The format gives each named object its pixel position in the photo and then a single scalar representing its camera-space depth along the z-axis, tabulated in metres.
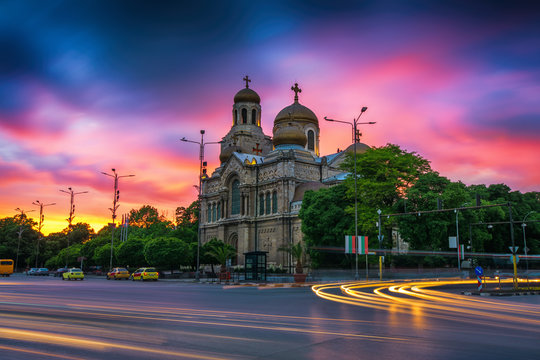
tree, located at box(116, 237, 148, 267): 64.38
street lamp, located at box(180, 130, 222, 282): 47.84
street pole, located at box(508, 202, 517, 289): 26.79
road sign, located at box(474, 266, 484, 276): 23.57
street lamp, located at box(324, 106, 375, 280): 37.06
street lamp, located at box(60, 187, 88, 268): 72.00
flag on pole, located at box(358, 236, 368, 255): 37.66
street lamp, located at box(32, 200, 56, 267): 84.81
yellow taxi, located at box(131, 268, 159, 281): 47.91
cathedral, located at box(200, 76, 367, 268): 64.56
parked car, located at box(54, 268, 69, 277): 70.12
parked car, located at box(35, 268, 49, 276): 77.59
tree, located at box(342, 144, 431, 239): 45.69
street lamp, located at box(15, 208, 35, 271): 91.76
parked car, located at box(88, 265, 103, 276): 71.72
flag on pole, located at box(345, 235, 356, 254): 38.19
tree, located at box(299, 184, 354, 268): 49.44
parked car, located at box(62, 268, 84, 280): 52.47
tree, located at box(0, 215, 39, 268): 98.75
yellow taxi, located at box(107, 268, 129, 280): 54.06
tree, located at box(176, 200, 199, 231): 98.88
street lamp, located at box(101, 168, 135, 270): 61.55
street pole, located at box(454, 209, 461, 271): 45.12
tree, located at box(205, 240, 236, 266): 53.19
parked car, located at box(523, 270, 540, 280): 52.22
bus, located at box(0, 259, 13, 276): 63.89
